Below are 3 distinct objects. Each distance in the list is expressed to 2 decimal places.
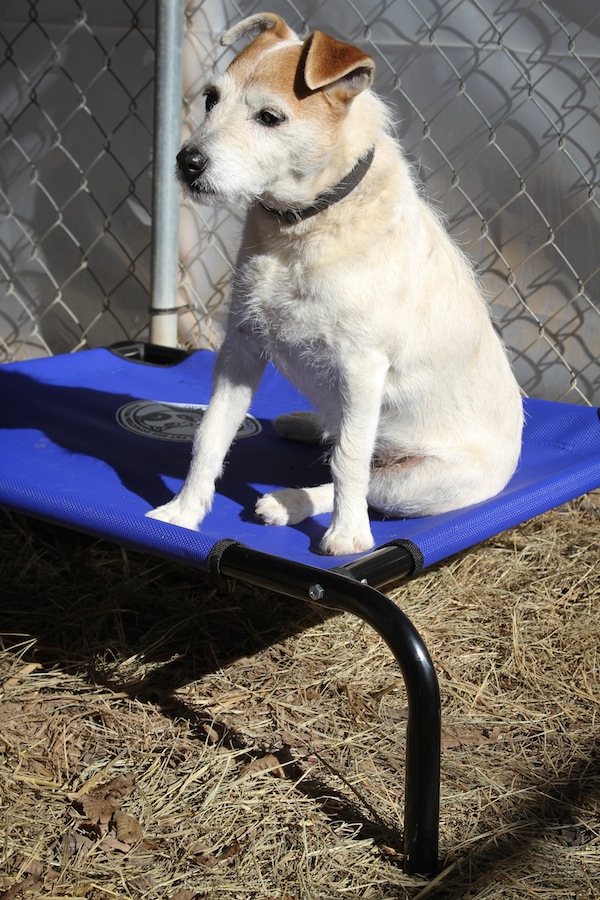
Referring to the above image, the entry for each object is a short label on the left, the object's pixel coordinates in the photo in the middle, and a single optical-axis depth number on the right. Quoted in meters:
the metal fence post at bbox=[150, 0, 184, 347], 2.28
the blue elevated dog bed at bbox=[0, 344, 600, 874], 1.57
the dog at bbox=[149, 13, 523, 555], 1.65
